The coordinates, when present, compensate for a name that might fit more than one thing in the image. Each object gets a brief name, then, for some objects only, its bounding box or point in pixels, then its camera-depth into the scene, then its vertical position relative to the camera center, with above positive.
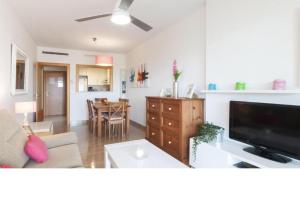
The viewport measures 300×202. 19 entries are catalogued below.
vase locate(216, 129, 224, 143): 2.60 -0.54
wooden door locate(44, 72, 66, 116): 8.58 +0.19
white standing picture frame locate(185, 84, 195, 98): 3.28 +0.13
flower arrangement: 3.57 +0.51
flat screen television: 1.76 -0.32
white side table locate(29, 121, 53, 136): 3.20 -0.57
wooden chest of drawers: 2.93 -0.42
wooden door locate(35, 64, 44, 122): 5.66 +0.22
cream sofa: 1.59 -0.54
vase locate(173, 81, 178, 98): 3.53 +0.18
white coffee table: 1.91 -0.68
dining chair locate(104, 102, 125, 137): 4.69 -0.44
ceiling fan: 2.19 +1.05
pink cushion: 1.83 -0.55
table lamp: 2.94 -0.17
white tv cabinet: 1.83 -0.66
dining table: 4.60 -0.35
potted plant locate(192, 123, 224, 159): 2.58 -0.51
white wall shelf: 1.81 +0.08
